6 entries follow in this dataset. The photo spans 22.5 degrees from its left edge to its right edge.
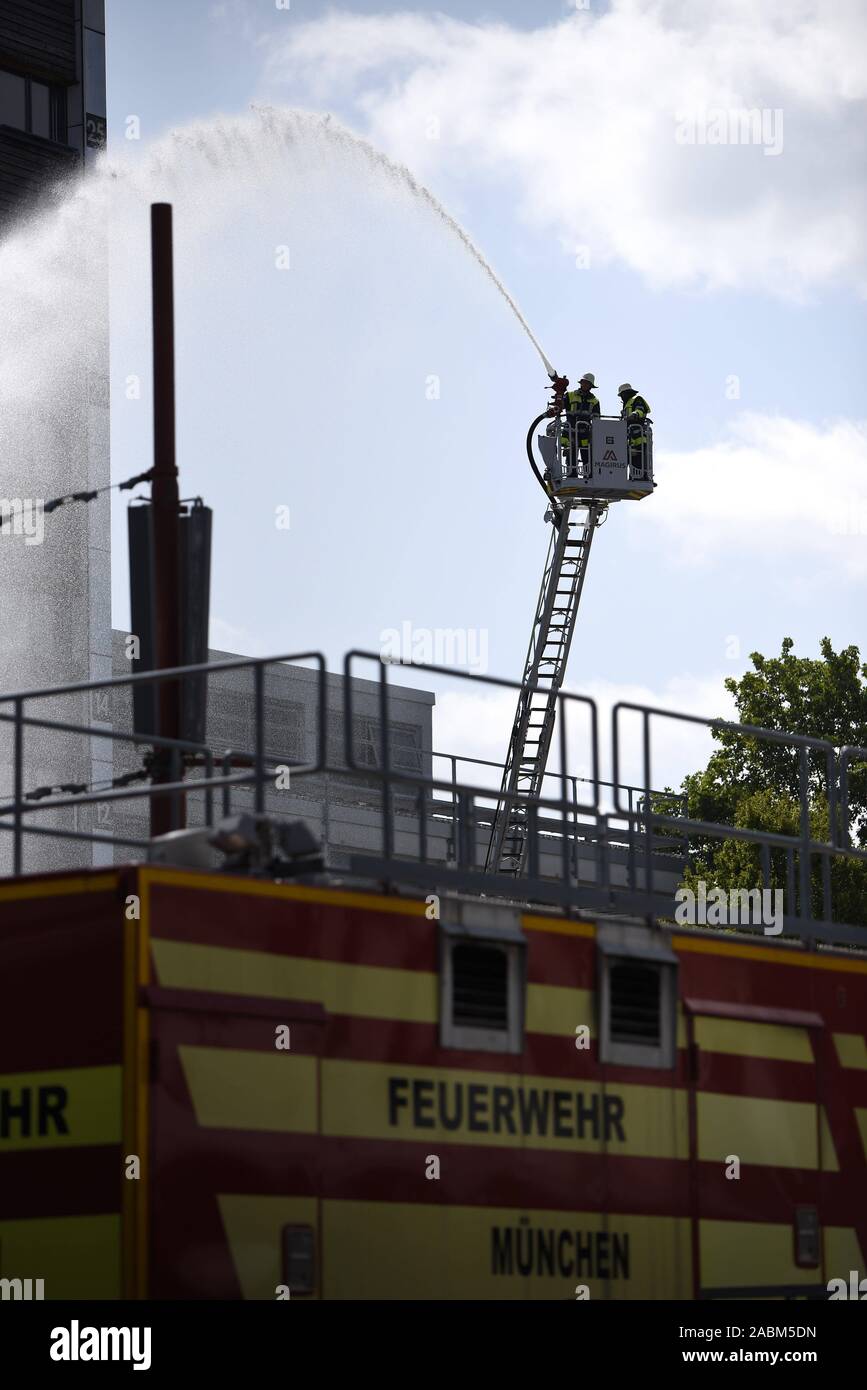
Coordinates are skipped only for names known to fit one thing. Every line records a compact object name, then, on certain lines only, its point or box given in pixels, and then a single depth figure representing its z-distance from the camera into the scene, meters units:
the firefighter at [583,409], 41.75
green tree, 39.34
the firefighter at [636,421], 42.50
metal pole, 15.12
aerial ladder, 41.94
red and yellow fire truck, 9.65
